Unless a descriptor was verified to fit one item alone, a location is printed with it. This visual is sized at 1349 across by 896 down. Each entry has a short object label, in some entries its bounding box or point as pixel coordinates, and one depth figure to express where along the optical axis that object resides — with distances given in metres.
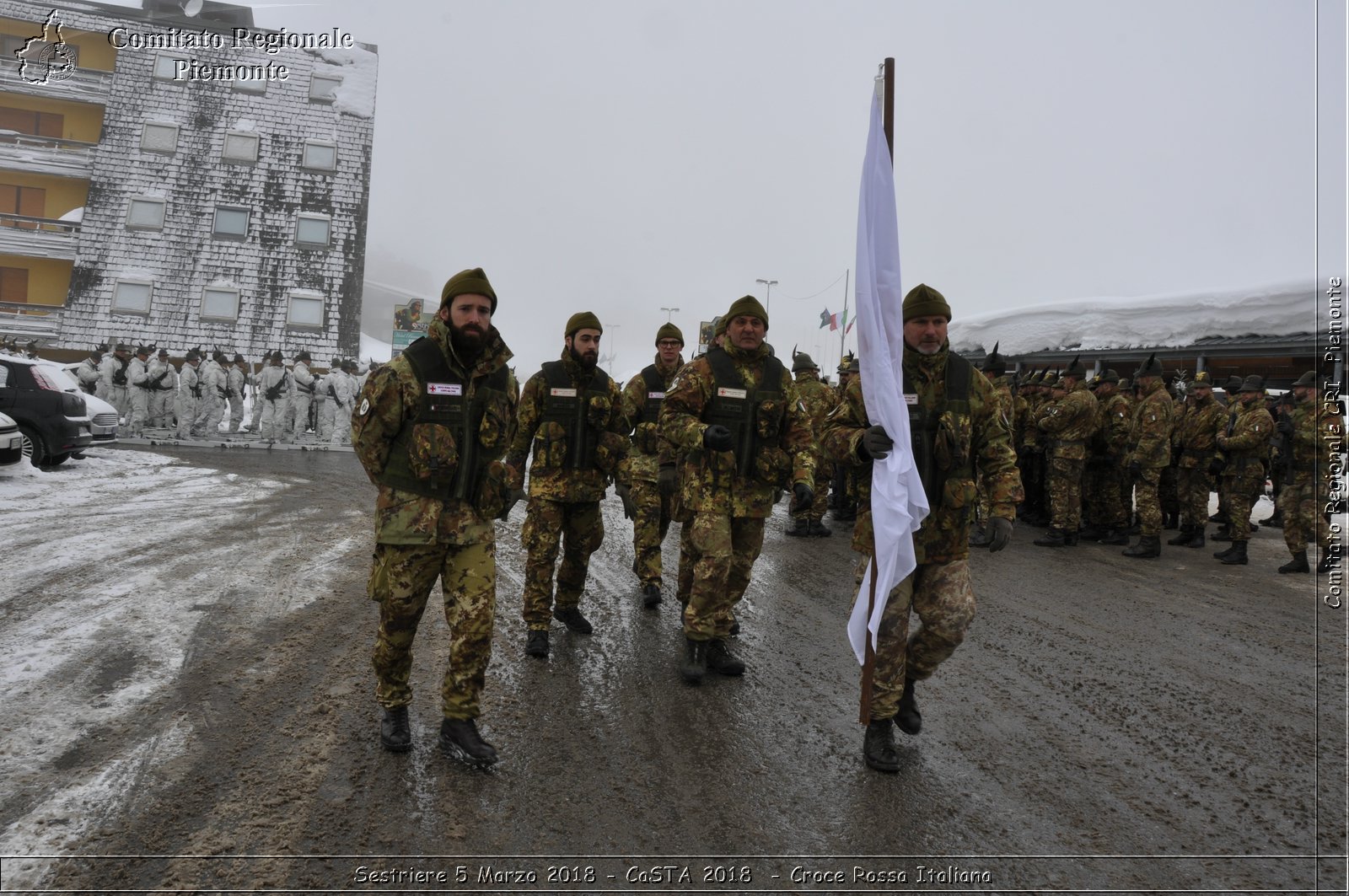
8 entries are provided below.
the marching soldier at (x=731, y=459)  4.66
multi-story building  28.48
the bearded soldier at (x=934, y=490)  3.72
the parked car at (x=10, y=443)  10.28
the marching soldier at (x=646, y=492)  6.33
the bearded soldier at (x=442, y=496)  3.47
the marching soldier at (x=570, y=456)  5.30
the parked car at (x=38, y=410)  11.64
